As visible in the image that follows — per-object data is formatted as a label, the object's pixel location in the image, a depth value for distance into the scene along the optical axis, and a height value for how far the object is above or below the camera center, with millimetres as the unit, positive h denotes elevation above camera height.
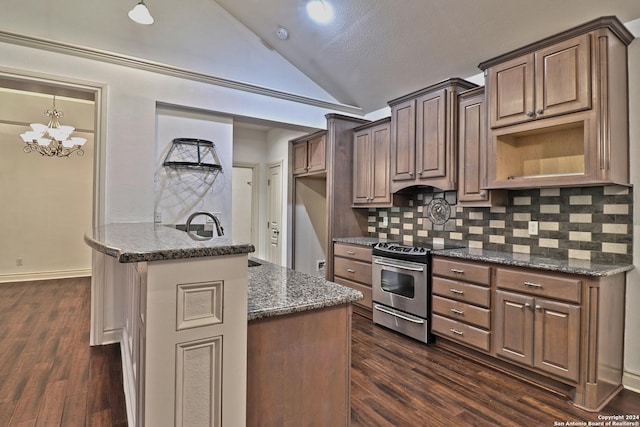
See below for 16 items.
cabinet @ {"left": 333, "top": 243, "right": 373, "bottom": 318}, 3804 -678
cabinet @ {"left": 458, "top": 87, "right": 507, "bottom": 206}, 2875 +571
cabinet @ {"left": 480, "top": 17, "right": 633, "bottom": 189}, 2146 +769
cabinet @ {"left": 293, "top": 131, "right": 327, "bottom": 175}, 4621 +898
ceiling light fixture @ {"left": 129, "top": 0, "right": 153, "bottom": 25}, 2756 +1682
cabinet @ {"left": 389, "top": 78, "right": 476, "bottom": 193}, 3146 +815
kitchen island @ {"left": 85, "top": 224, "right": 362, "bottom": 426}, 1002 -444
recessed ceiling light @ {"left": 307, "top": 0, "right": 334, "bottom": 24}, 3150 +2008
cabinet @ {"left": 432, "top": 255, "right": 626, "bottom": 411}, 2049 -769
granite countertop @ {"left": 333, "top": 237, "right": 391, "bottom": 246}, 3893 -332
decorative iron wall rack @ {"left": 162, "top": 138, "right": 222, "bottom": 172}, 3328 +601
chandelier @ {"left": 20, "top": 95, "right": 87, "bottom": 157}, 3933 +964
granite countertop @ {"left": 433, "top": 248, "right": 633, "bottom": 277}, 2078 -333
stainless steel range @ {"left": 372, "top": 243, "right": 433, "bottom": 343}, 3023 -738
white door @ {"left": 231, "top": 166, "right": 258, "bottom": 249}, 6090 +185
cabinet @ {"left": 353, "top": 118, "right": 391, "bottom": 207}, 3969 +637
